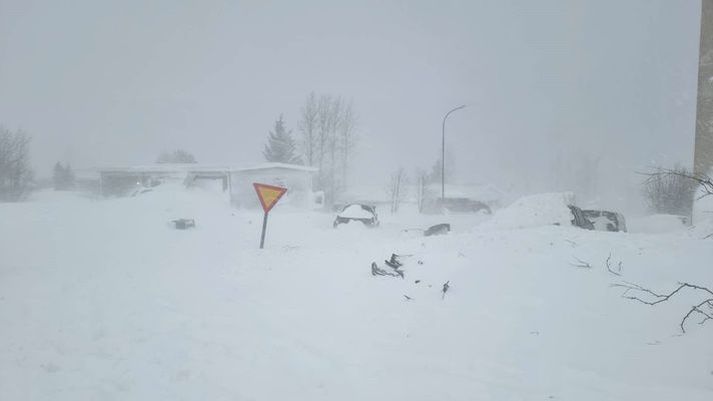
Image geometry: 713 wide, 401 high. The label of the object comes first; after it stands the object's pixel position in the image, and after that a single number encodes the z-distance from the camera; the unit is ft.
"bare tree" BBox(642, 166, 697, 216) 77.51
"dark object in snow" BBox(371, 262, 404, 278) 25.36
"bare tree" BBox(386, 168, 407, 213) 159.43
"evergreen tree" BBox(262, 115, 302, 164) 171.94
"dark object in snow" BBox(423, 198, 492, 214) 143.54
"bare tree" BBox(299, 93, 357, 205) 169.58
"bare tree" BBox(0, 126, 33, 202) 94.38
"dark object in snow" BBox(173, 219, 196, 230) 49.08
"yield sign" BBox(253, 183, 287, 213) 39.96
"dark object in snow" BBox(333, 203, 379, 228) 66.86
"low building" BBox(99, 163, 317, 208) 97.40
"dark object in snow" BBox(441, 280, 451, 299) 21.90
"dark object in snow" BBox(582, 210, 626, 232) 50.14
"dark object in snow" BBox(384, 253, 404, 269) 26.45
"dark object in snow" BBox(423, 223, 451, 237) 52.70
